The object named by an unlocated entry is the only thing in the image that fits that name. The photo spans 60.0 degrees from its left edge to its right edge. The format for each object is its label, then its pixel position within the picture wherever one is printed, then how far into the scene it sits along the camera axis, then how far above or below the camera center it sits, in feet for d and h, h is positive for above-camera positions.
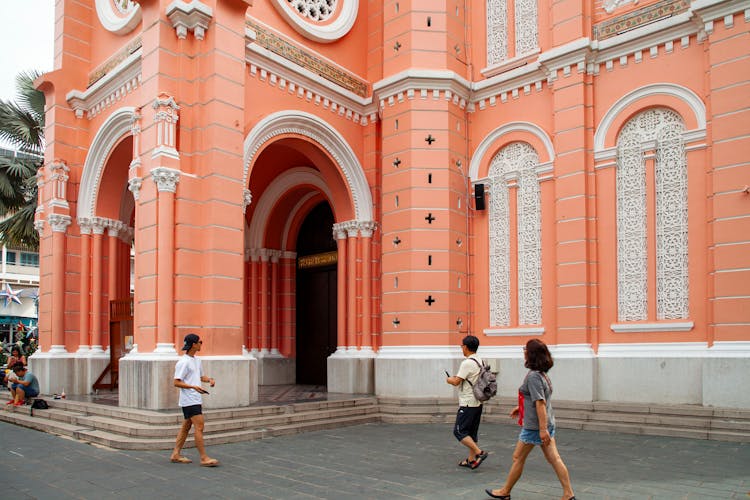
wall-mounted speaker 45.62 +6.71
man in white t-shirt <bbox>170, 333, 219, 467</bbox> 24.99 -3.71
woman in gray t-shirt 18.72 -3.69
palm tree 58.13 +12.17
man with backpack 24.86 -4.29
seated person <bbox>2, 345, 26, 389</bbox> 41.55 -4.30
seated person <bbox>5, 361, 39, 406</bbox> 40.37 -5.69
